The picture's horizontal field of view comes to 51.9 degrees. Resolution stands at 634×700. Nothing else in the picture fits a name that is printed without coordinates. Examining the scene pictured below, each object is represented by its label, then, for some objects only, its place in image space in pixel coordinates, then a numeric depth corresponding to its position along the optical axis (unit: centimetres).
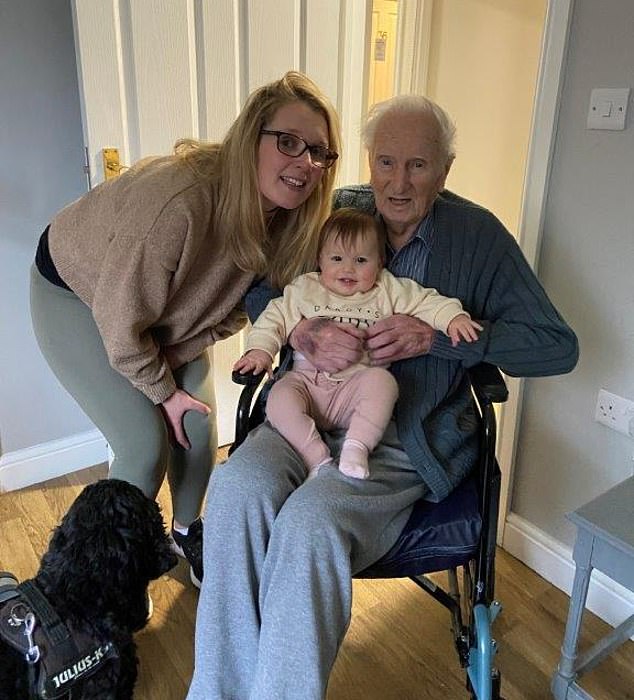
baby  131
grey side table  121
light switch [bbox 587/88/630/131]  144
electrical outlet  156
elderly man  109
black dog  109
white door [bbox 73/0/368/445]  185
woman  136
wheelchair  121
